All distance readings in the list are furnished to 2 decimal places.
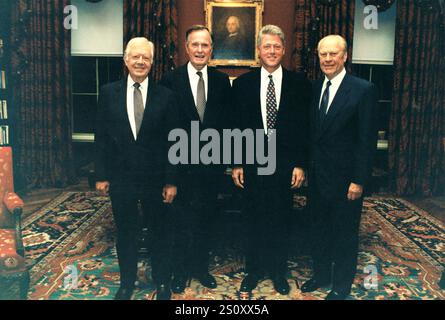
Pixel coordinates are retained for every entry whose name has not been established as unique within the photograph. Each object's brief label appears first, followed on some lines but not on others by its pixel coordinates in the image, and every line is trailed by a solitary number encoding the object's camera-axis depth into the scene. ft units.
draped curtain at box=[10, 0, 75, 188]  21.31
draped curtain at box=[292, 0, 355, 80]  21.57
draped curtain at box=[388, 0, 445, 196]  21.35
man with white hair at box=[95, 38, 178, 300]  9.68
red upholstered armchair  9.90
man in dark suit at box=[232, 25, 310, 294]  10.53
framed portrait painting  22.08
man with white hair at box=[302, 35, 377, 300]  10.02
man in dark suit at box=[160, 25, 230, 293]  10.58
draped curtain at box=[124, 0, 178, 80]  21.76
